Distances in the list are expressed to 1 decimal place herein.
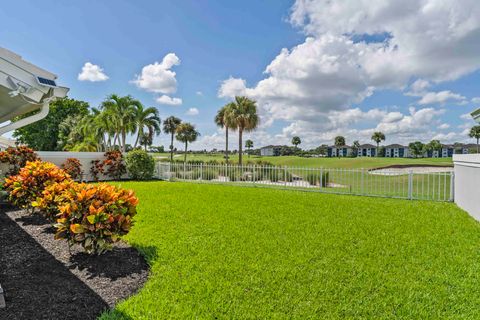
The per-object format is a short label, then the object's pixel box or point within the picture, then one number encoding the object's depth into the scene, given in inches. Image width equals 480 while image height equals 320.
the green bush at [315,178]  487.8
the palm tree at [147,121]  907.4
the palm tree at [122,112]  880.9
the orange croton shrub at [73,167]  559.2
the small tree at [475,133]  1783.5
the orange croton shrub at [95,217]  142.8
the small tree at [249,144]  2735.2
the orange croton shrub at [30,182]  221.9
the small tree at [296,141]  2862.5
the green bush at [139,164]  617.9
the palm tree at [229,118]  915.2
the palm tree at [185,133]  1440.7
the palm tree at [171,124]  1456.7
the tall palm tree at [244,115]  909.8
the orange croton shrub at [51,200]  183.2
